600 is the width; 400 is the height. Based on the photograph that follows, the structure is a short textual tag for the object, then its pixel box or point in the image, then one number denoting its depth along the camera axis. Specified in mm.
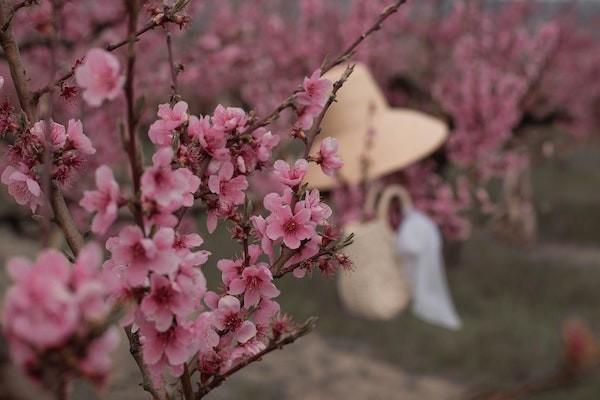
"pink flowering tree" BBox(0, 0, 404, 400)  771
